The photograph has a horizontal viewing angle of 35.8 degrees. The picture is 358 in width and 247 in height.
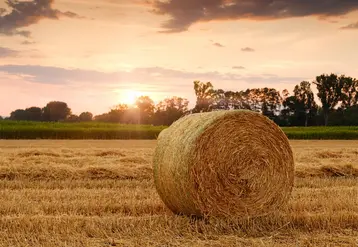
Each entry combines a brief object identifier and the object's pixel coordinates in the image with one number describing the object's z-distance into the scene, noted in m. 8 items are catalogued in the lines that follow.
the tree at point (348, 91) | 67.19
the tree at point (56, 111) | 45.97
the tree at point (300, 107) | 56.28
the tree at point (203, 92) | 46.94
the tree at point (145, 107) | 49.78
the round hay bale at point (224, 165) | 7.18
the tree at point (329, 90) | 64.62
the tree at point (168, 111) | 46.41
